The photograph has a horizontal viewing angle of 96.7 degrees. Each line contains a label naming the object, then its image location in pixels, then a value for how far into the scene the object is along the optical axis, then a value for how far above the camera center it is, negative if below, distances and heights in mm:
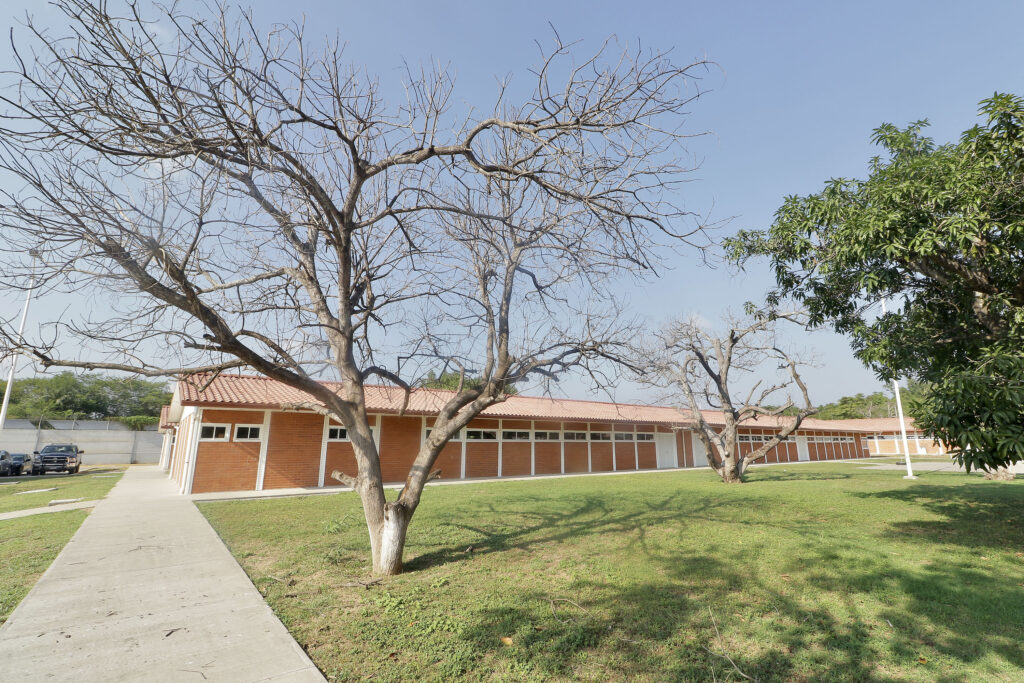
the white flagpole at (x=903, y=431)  19180 +416
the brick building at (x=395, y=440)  14750 +1
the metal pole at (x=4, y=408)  21906 +1594
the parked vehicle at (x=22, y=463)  23219 -1200
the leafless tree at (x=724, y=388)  17047 +1963
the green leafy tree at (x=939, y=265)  5613 +2681
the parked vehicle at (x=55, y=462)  23625 -1172
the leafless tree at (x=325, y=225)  3469 +2278
